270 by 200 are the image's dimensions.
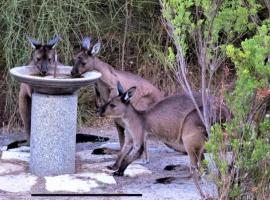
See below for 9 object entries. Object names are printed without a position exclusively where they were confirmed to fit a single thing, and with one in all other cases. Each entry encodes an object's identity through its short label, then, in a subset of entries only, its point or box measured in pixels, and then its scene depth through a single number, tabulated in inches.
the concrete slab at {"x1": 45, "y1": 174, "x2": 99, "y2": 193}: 474.4
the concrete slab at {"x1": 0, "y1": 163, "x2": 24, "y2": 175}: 512.6
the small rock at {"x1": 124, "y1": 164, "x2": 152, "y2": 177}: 523.2
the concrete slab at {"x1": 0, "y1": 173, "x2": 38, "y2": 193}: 472.9
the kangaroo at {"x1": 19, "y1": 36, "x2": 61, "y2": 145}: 573.6
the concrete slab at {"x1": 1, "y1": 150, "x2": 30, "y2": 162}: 546.7
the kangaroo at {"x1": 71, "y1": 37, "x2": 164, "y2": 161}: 595.4
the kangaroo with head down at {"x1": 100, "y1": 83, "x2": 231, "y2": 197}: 517.2
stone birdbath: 499.5
